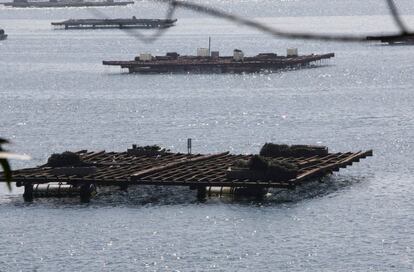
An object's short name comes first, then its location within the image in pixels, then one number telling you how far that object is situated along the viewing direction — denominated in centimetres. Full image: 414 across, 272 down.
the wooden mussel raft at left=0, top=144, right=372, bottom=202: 18400
